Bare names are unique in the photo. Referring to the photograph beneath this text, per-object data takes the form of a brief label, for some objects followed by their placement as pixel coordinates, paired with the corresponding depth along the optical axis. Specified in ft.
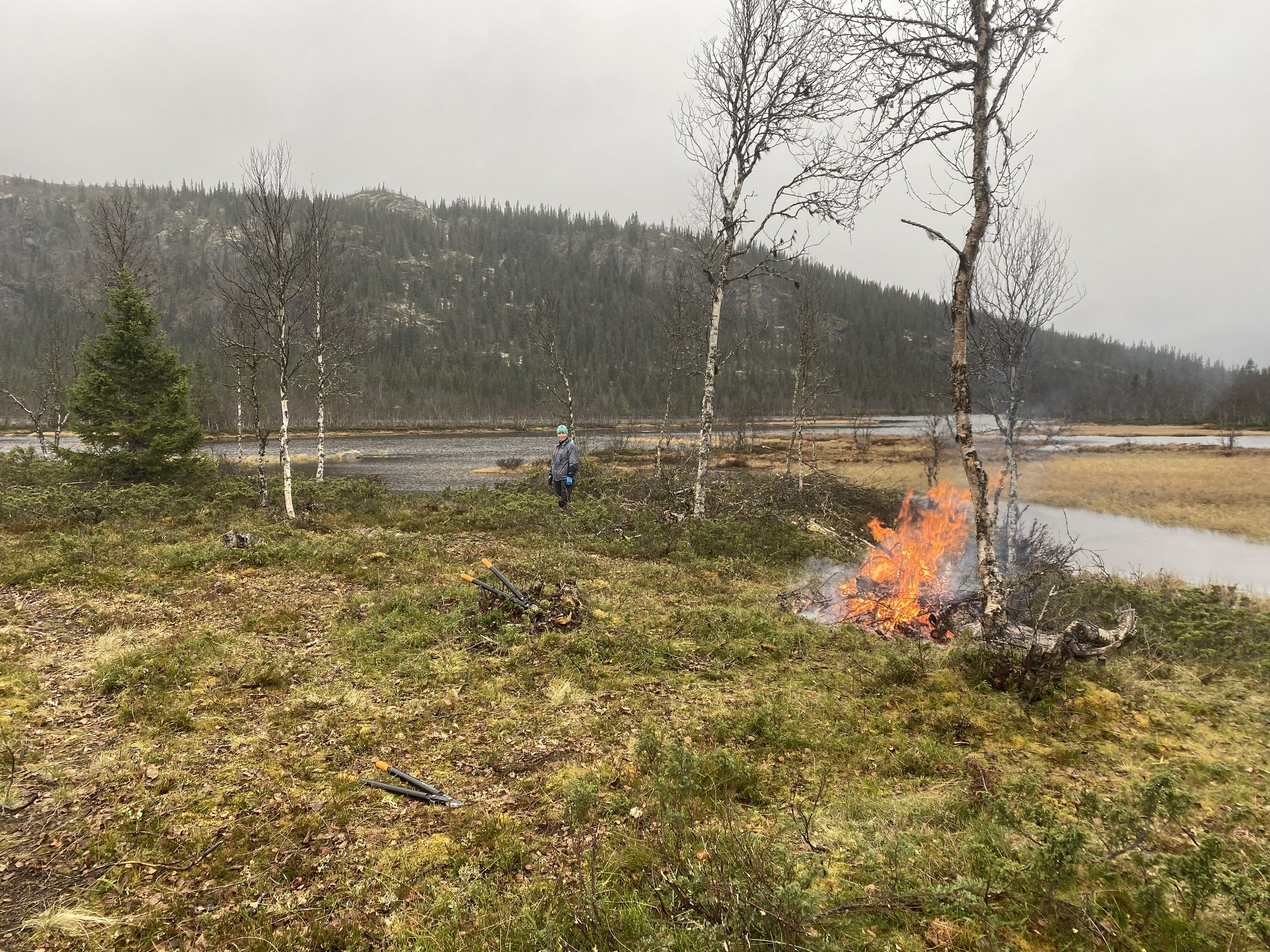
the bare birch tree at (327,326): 73.15
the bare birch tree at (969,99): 20.58
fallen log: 20.17
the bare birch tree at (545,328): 90.27
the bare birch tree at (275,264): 49.19
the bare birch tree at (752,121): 42.98
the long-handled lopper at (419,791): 15.62
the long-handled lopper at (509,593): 29.27
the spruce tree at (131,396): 59.00
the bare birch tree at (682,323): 85.30
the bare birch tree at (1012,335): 52.42
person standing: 50.83
